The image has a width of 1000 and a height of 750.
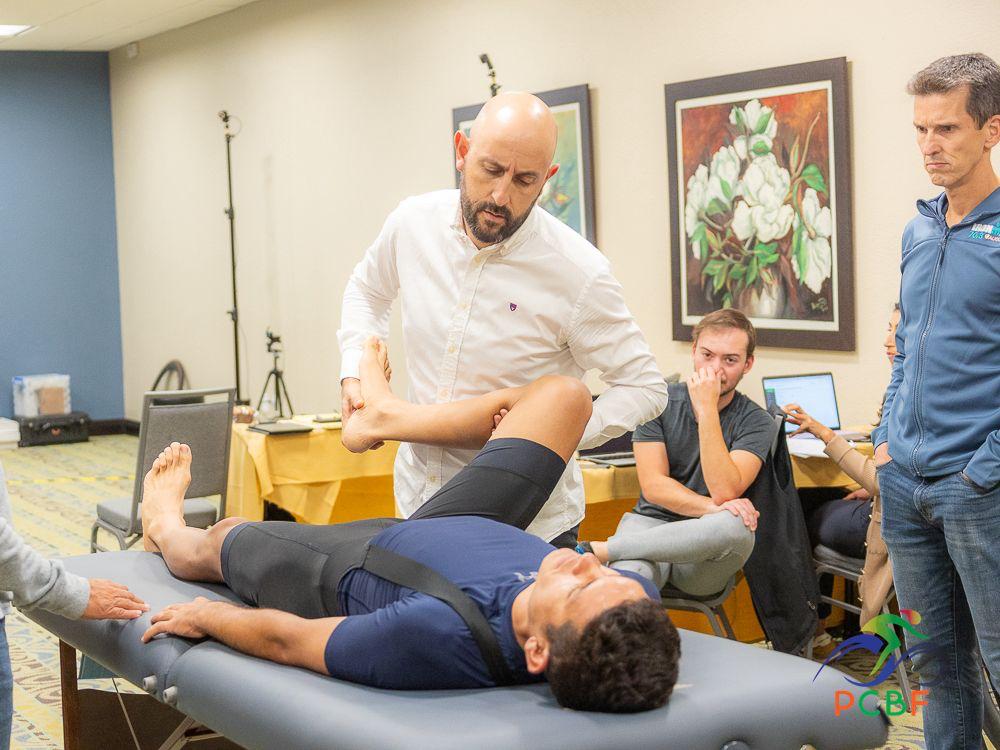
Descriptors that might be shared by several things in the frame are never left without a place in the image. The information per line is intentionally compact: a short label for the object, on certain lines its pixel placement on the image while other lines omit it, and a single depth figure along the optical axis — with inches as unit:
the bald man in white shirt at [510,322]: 84.6
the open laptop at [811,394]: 158.7
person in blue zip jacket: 80.6
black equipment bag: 326.3
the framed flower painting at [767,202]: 159.2
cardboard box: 331.3
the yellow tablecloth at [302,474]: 166.1
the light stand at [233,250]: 286.7
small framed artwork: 195.0
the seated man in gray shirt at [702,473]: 116.7
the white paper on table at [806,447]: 137.9
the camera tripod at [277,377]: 260.1
